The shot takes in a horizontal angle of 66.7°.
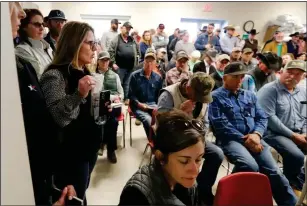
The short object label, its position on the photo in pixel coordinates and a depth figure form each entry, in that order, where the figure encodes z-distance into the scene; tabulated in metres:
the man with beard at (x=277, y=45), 3.80
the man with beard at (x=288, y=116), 1.89
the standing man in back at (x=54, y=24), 1.75
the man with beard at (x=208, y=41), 3.61
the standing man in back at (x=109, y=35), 3.02
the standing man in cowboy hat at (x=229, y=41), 3.51
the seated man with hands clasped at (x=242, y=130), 1.65
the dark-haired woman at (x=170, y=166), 0.80
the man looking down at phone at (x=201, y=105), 1.68
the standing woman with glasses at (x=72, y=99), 1.04
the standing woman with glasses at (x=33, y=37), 1.23
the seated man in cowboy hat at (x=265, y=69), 2.57
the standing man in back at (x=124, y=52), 3.08
